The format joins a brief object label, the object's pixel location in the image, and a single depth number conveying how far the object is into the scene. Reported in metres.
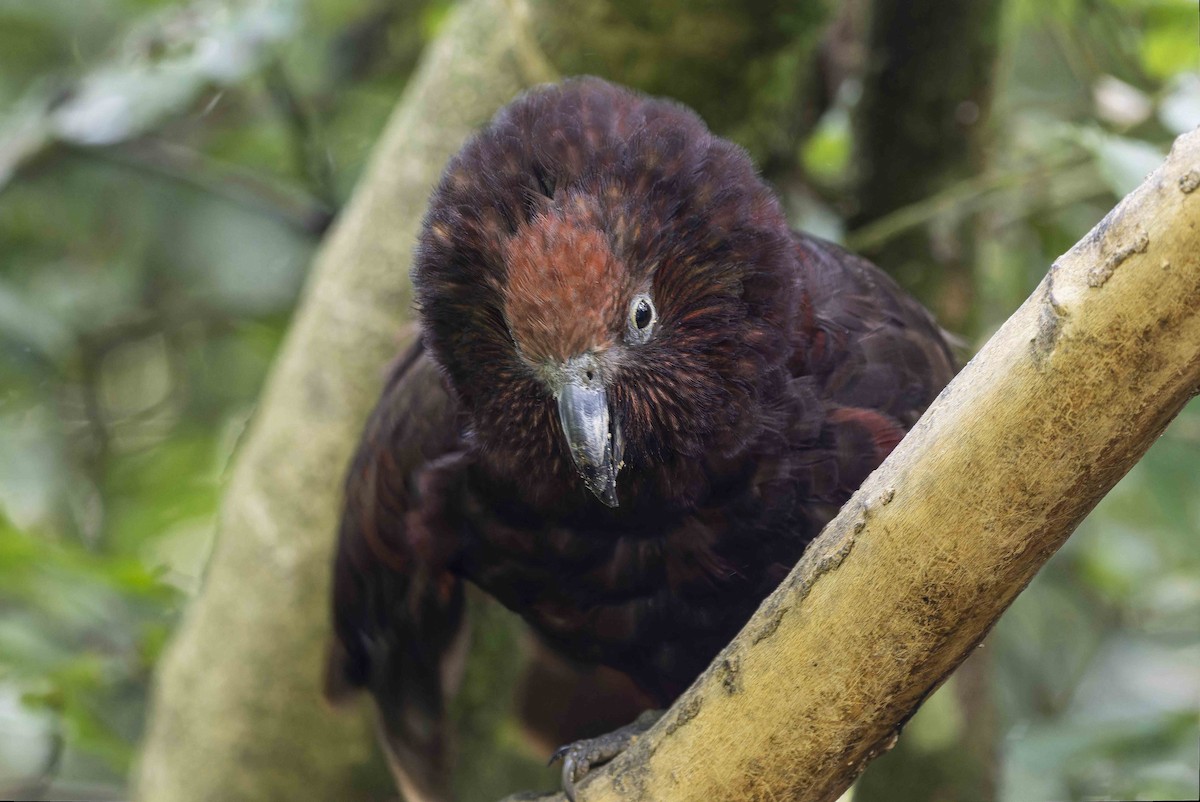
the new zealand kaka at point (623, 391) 3.00
